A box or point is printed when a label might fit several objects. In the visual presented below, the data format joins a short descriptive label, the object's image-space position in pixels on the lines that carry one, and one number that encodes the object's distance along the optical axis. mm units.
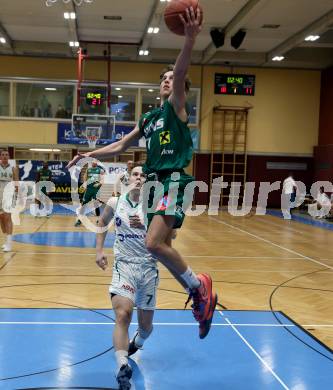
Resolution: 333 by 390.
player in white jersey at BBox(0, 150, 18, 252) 8898
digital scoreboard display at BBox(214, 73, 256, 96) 19328
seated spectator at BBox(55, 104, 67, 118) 21844
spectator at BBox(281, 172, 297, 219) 18356
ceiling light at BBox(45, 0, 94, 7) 14827
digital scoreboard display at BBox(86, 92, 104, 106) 18203
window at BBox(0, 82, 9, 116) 21622
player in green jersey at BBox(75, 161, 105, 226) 12891
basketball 3043
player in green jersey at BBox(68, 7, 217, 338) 3324
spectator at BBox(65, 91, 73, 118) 21984
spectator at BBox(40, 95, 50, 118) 21750
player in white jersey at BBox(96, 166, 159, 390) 3557
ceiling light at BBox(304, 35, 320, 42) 17719
